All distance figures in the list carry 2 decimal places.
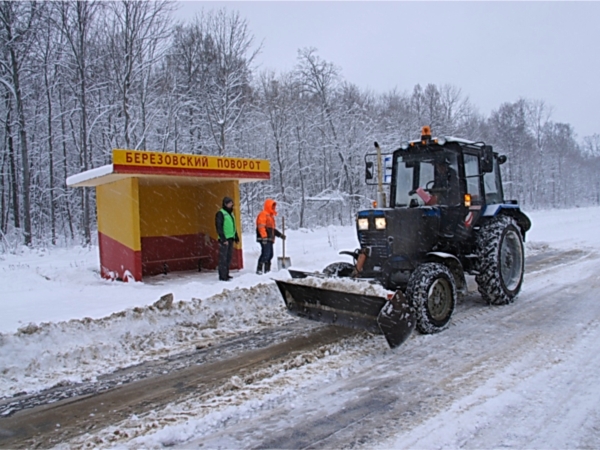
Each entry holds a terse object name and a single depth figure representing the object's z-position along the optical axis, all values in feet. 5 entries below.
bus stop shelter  30.48
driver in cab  22.89
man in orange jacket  33.01
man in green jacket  30.83
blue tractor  17.79
